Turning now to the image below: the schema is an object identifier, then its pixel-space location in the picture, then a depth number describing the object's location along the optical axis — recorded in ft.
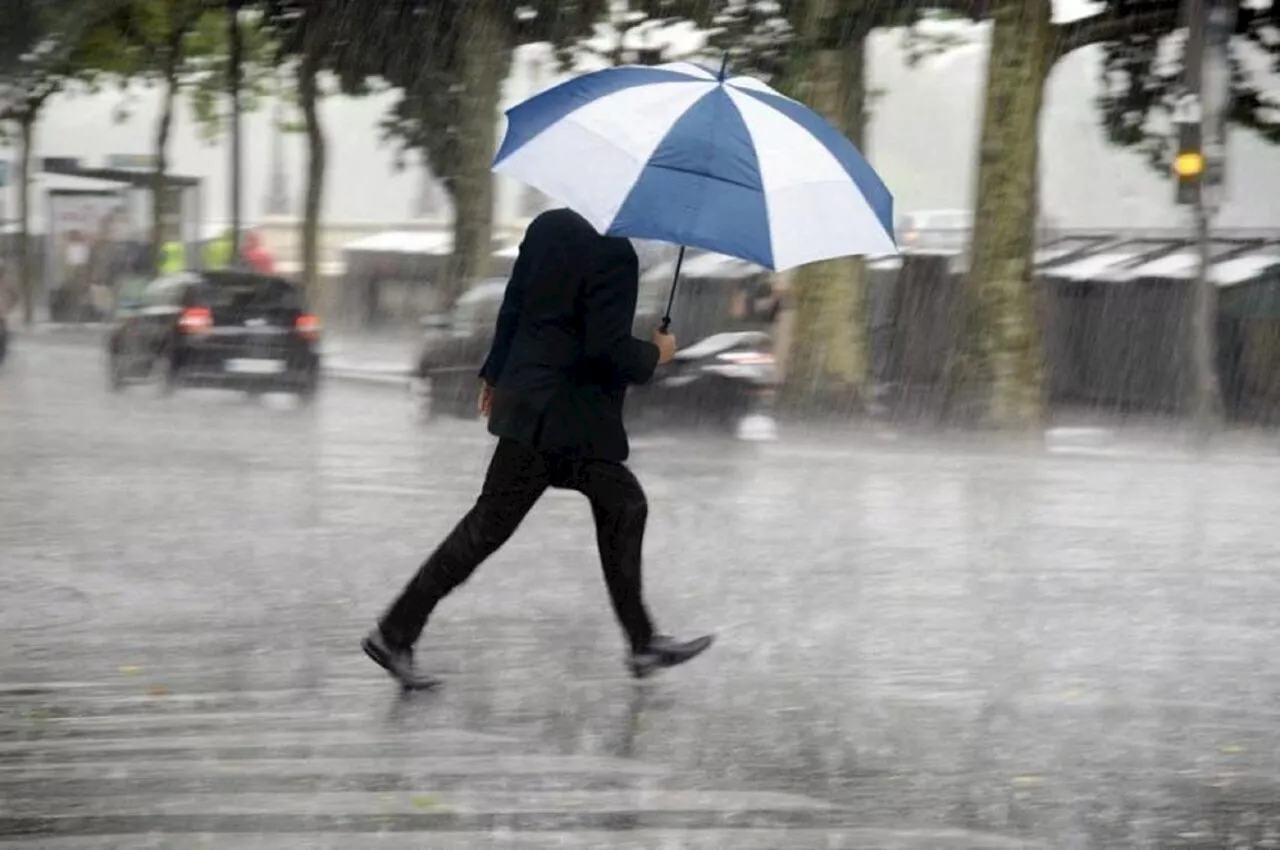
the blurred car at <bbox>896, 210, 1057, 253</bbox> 109.34
